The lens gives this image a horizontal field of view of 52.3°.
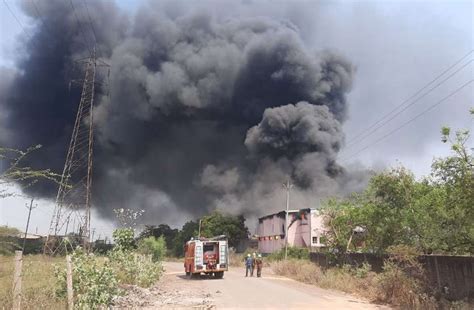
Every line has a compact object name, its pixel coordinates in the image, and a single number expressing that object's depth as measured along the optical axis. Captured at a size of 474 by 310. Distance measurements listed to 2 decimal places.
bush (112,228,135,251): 21.86
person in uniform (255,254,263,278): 33.22
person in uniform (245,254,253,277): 33.97
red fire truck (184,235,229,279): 30.03
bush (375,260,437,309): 15.73
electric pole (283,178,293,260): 46.53
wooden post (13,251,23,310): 7.66
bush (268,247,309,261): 45.84
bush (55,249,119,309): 9.66
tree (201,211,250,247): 66.69
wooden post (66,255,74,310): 9.01
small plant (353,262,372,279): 22.62
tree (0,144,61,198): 7.01
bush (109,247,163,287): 20.42
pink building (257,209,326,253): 52.38
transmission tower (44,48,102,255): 26.97
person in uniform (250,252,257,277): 34.00
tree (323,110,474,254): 14.05
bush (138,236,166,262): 43.75
